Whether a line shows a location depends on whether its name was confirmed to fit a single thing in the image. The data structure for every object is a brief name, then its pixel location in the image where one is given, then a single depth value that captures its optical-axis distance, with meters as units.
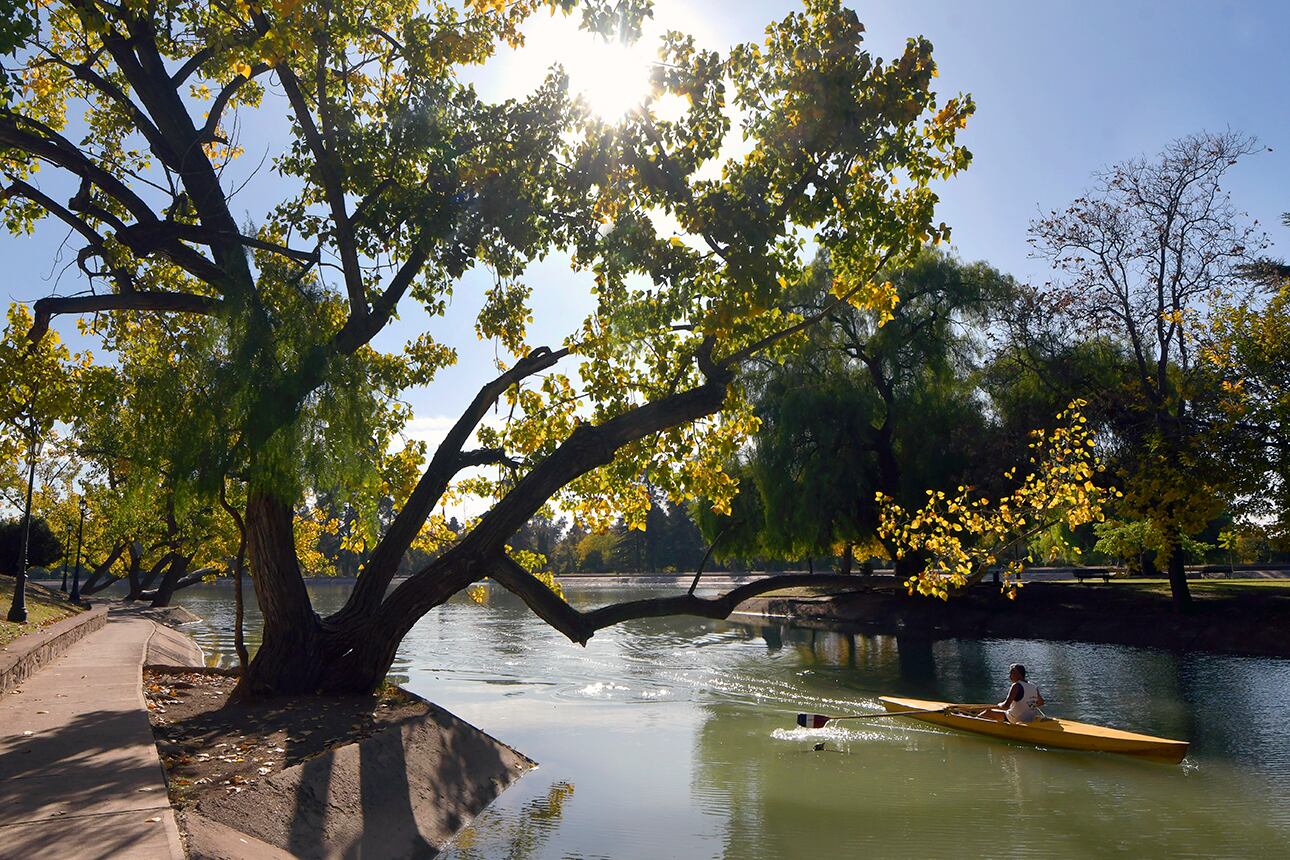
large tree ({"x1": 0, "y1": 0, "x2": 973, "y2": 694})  10.71
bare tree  25.95
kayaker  14.64
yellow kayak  13.31
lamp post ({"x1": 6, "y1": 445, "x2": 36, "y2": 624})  20.81
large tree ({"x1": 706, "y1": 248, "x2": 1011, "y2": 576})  33.25
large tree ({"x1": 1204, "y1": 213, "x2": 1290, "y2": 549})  24.27
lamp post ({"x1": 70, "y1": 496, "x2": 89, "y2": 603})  31.61
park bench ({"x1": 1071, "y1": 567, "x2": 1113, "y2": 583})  42.85
